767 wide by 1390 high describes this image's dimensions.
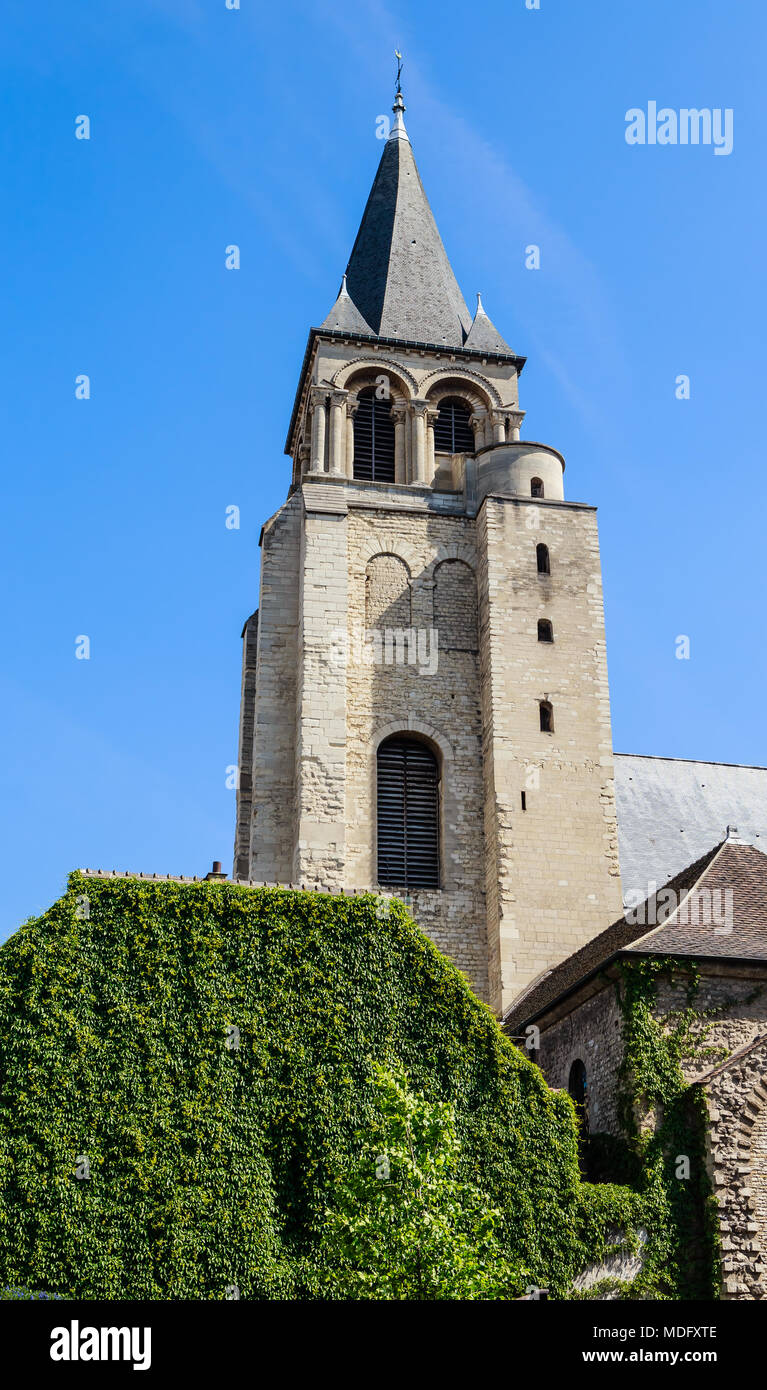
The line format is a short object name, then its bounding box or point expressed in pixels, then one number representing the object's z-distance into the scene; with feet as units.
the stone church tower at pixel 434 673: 82.38
